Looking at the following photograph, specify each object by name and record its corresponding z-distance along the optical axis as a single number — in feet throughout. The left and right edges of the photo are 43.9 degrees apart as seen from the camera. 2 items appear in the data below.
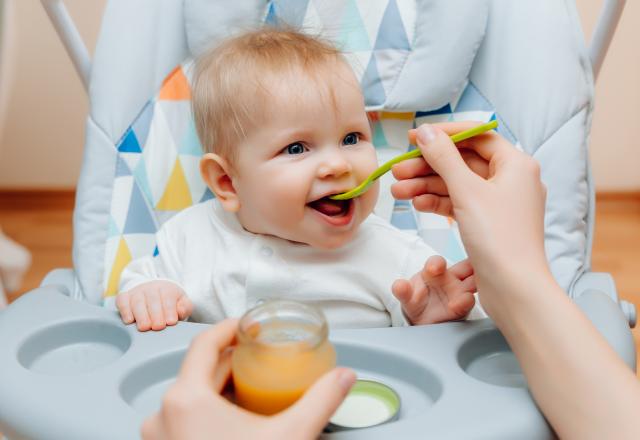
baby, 2.92
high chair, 2.67
